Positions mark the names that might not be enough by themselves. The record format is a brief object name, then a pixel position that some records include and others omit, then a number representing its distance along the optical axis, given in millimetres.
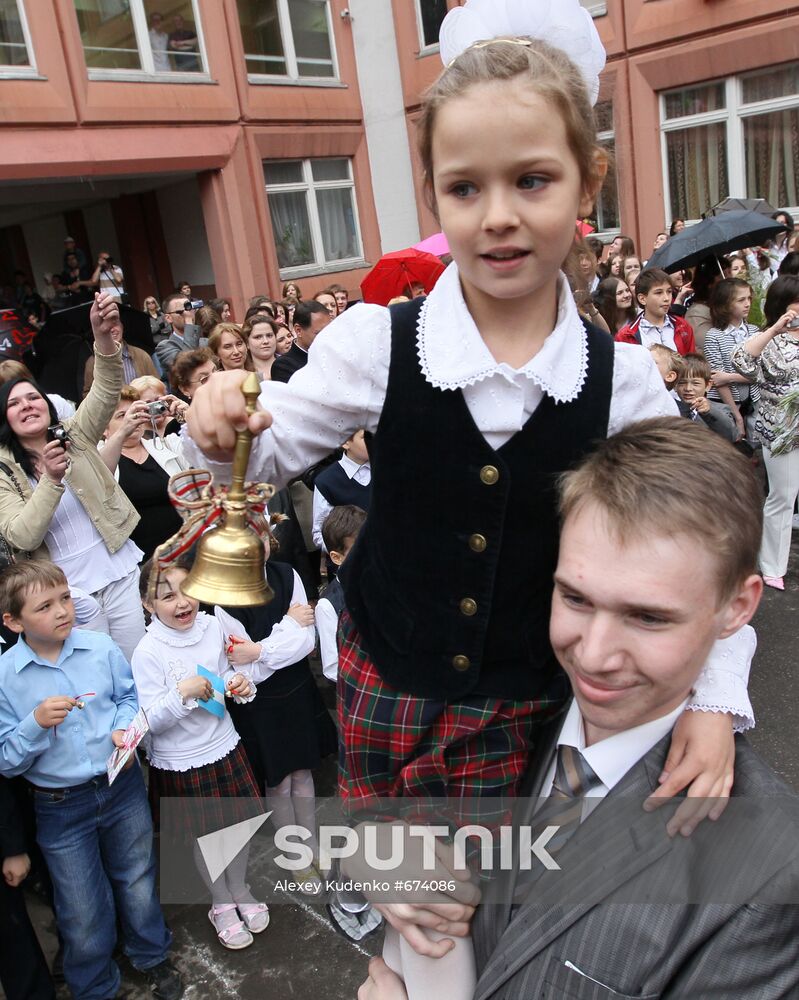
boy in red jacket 6094
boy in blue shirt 2639
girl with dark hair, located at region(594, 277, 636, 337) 6699
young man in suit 1164
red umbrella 5898
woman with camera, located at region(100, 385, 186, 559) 4064
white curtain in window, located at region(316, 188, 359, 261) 15094
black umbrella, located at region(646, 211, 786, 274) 7547
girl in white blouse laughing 2916
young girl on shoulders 1167
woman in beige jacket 3357
